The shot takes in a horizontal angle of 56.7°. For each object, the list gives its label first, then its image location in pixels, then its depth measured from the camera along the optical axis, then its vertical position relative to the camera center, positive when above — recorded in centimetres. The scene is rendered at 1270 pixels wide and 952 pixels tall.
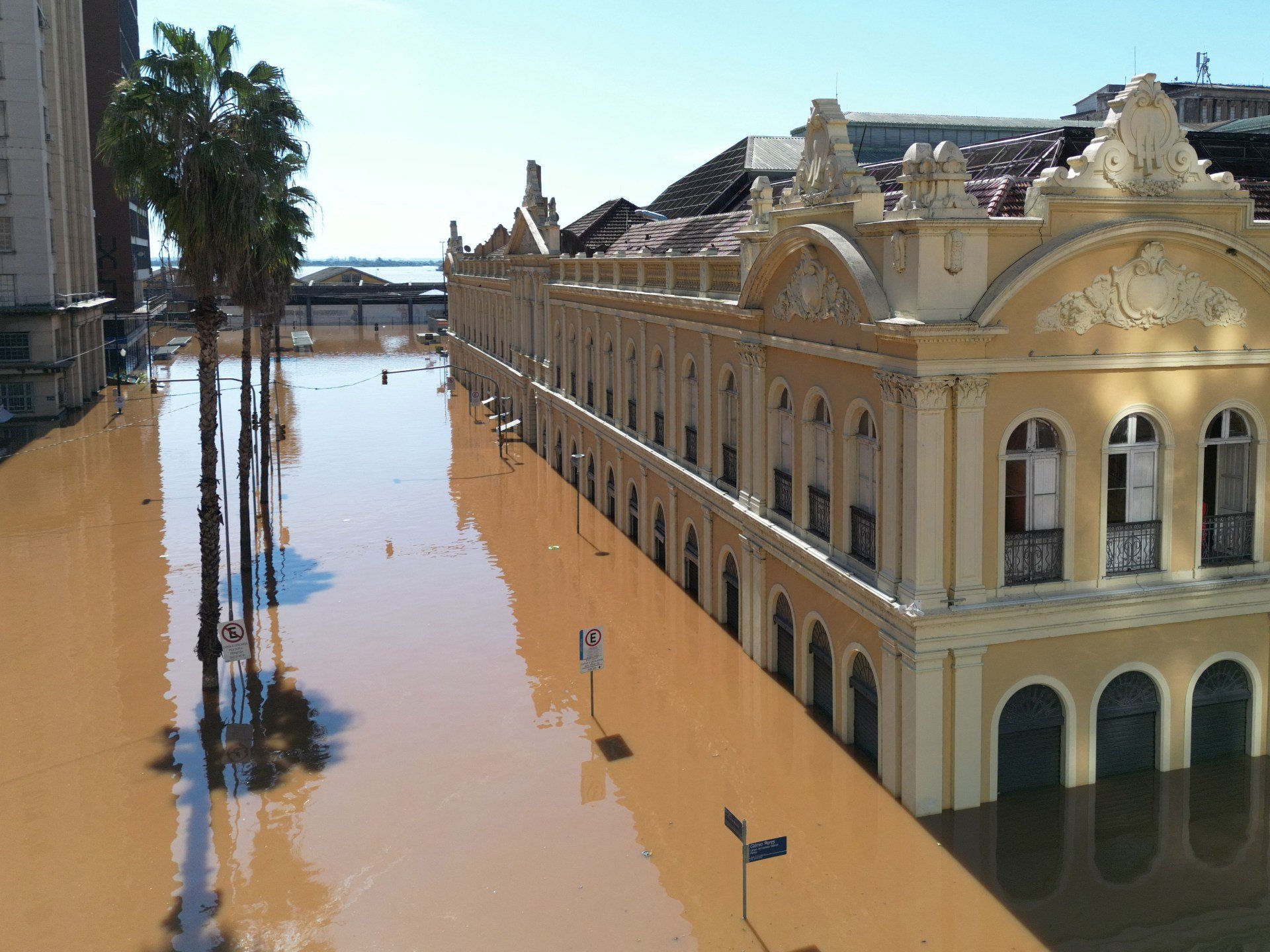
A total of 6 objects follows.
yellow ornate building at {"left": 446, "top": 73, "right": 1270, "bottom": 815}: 1688 -204
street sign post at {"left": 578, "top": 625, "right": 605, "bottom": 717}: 2100 -566
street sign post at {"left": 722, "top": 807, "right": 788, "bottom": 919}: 1430 -631
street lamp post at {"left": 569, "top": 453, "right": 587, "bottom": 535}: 3656 -565
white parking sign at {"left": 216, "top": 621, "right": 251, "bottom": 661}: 2130 -543
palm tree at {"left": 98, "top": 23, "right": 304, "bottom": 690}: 2266 +359
